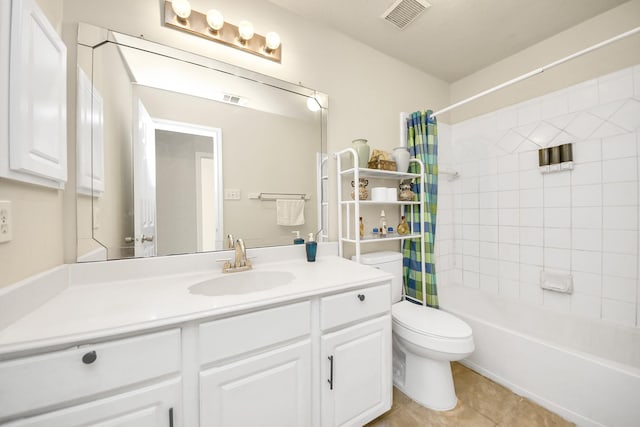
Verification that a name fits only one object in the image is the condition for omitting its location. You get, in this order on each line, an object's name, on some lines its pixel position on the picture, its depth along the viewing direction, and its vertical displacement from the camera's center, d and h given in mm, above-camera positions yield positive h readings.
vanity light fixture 1166 +1009
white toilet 1263 -786
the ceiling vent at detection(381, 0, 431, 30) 1465 +1316
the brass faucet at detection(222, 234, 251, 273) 1218 -257
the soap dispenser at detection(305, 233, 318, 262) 1459 -225
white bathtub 1134 -866
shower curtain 1822 +22
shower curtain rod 1074 +804
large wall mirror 1039 +330
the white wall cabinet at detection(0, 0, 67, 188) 639 +371
